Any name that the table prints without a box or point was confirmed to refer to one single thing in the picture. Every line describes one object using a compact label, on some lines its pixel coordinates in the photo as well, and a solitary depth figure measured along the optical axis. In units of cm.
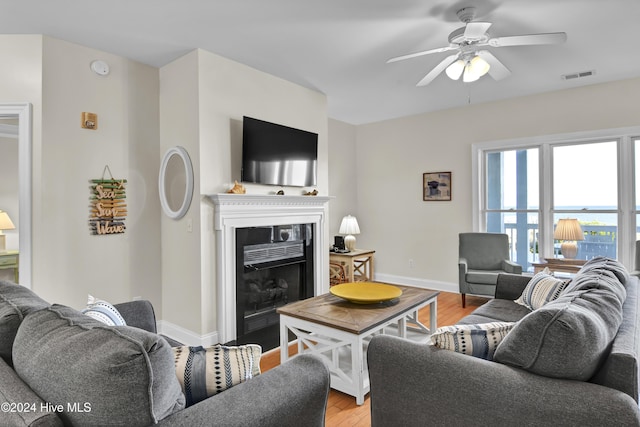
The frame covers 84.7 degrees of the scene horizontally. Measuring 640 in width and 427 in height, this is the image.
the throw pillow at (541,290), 235
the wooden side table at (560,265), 379
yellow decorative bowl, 254
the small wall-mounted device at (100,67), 305
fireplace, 319
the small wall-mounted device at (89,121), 300
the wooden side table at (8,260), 426
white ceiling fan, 228
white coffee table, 220
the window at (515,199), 459
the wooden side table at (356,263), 471
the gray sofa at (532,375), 112
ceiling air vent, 367
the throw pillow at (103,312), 145
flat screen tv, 340
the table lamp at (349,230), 499
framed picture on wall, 514
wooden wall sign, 305
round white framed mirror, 317
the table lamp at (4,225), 444
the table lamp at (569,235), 389
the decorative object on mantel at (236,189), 325
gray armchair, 412
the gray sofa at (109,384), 83
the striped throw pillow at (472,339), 142
